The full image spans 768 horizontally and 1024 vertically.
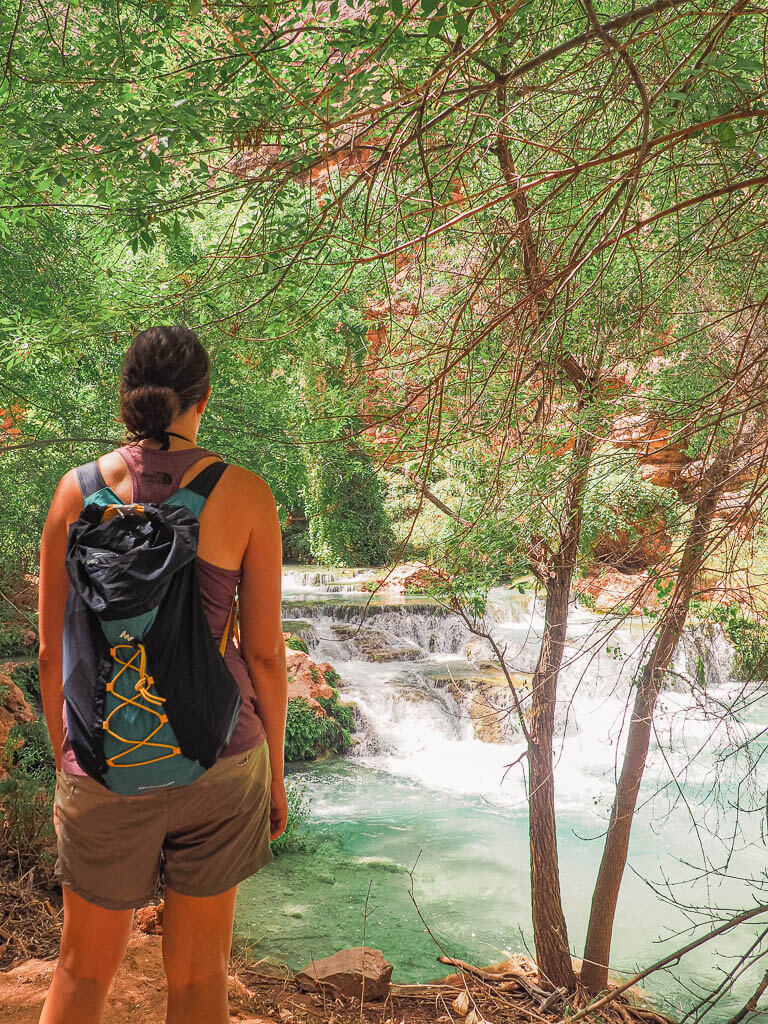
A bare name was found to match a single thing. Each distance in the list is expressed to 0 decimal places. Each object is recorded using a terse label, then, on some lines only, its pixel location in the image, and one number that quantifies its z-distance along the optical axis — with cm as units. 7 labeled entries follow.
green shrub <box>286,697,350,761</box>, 880
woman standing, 144
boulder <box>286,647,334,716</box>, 901
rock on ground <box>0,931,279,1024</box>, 253
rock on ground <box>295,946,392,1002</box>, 357
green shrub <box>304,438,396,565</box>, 1410
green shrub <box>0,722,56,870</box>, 413
